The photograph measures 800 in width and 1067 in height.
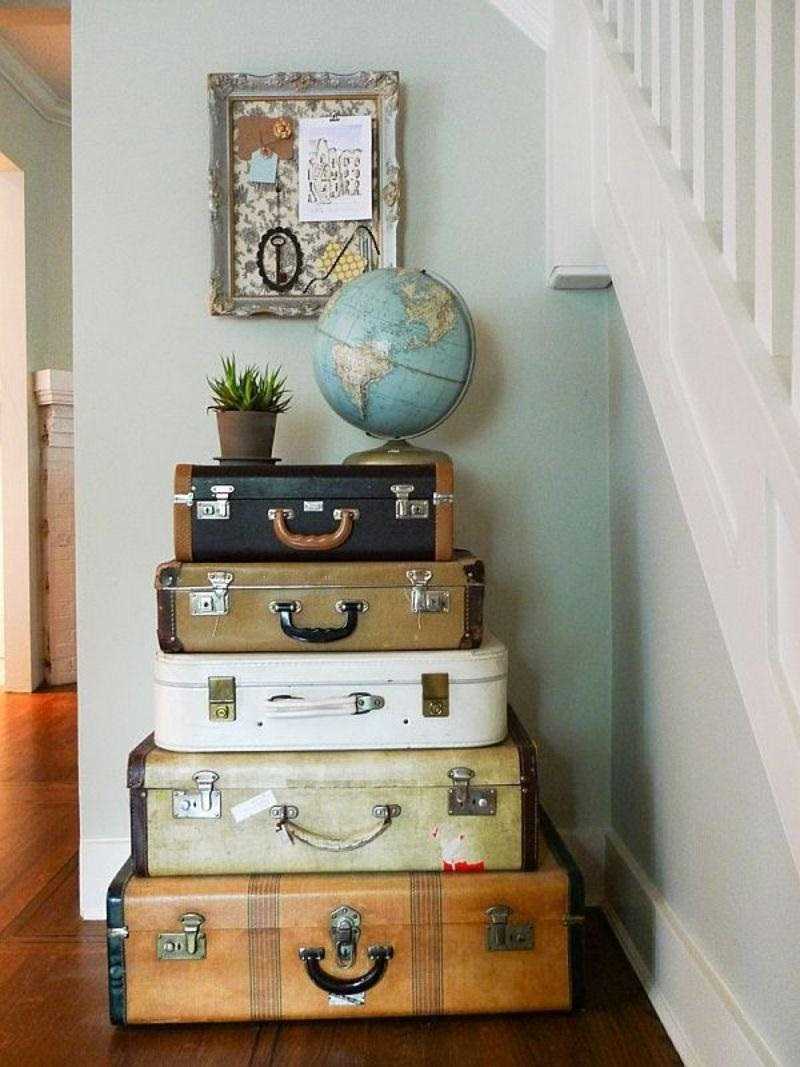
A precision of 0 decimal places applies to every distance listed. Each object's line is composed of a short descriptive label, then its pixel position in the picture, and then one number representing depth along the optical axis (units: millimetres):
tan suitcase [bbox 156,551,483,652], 1751
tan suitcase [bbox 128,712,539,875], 1684
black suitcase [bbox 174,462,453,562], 1797
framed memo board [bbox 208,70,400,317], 2180
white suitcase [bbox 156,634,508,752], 1720
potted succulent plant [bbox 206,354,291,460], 1950
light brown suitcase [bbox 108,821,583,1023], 1631
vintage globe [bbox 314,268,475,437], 1846
